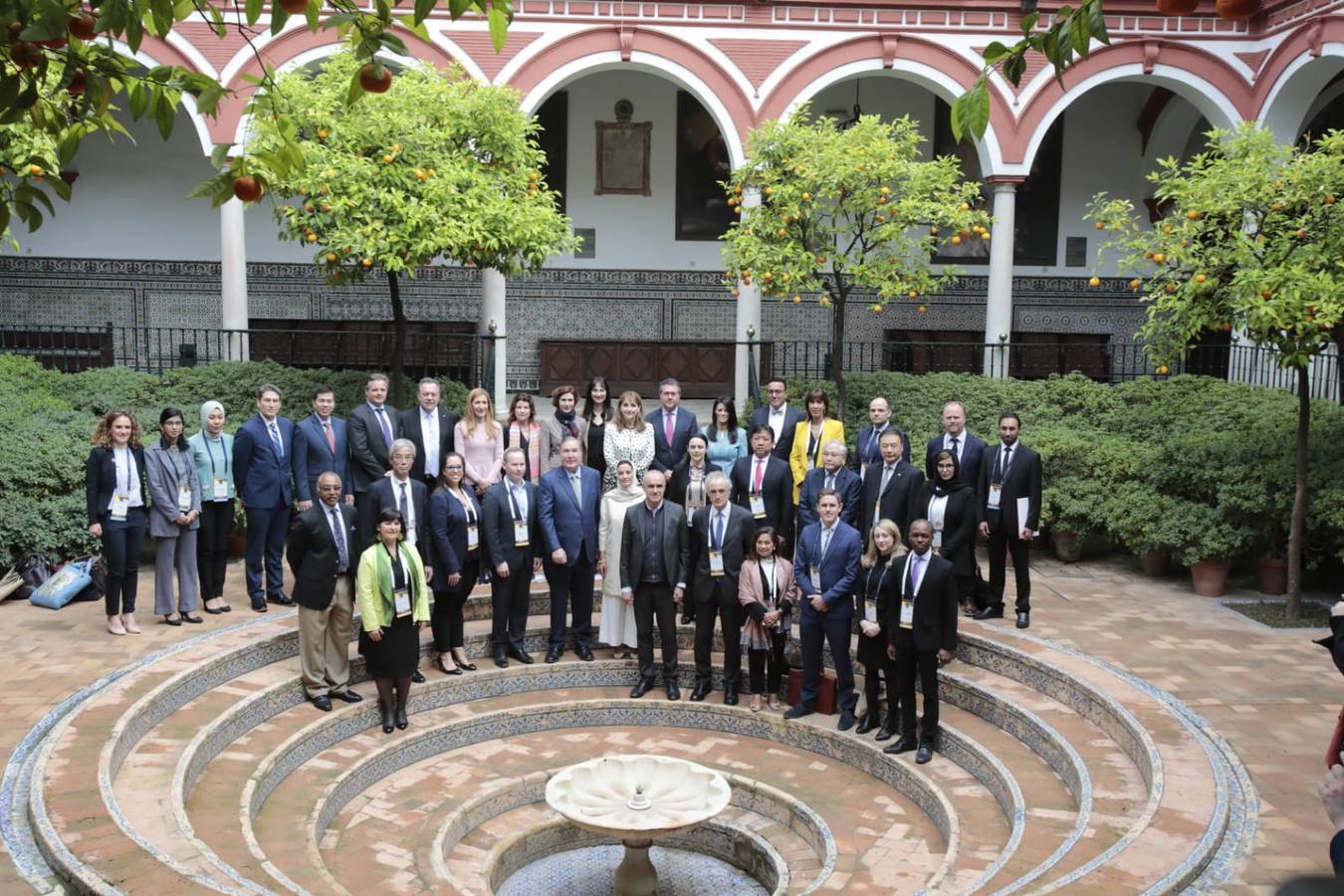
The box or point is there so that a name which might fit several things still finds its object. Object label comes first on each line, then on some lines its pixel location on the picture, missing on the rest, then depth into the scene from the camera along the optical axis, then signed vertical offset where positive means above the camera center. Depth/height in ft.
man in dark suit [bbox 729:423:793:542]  30.60 -3.38
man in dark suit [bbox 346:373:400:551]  31.01 -2.31
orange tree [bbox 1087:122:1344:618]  28.68 +2.46
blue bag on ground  31.01 -6.27
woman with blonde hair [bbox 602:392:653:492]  32.42 -2.50
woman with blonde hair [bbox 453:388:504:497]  31.12 -2.46
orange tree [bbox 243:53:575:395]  36.78 +4.94
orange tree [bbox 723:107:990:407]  41.52 +4.78
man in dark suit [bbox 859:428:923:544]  29.50 -3.24
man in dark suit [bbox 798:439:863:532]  29.73 -3.34
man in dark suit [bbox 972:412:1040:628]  30.63 -3.71
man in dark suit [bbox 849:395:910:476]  31.24 -2.32
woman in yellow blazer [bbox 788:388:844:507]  32.65 -2.27
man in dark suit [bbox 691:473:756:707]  28.19 -4.79
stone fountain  22.75 -8.58
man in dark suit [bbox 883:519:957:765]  24.71 -5.25
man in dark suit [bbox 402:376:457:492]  31.60 -2.27
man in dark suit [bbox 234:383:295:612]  30.27 -3.43
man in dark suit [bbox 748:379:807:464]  33.60 -1.92
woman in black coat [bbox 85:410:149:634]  28.09 -3.68
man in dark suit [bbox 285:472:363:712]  26.27 -5.29
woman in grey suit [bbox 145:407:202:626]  28.60 -4.02
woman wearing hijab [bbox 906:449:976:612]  29.17 -3.78
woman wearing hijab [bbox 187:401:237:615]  29.86 -3.81
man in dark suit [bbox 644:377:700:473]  33.53 -2.34
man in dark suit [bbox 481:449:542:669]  28.99 -4.75
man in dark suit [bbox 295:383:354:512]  30.55 -2.61
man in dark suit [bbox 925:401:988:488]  30.86 -2.38
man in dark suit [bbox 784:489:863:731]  26.94 -5.09
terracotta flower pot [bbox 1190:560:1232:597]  34.09 -6.10
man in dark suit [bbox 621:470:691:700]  28.71 -4.94
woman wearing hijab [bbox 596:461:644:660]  29.99 -5.18
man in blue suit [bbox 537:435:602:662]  29.66 -4.33
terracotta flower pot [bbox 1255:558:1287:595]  34.32 -6.03
